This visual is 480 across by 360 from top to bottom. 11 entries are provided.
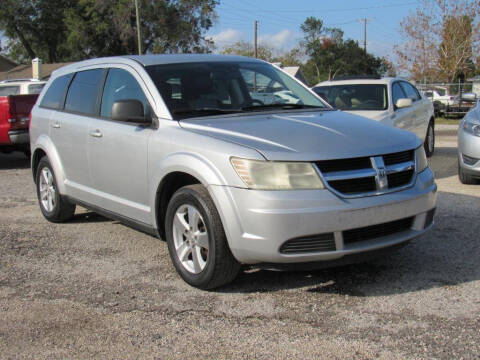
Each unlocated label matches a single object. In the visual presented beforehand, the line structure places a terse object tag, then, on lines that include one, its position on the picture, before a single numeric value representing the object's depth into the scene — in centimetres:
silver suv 379
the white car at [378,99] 917
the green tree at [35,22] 5434
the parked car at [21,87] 1653
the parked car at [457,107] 2584
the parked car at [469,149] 795
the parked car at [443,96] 2784
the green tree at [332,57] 8770
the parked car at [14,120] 1188
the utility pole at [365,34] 7169
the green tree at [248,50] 7319
